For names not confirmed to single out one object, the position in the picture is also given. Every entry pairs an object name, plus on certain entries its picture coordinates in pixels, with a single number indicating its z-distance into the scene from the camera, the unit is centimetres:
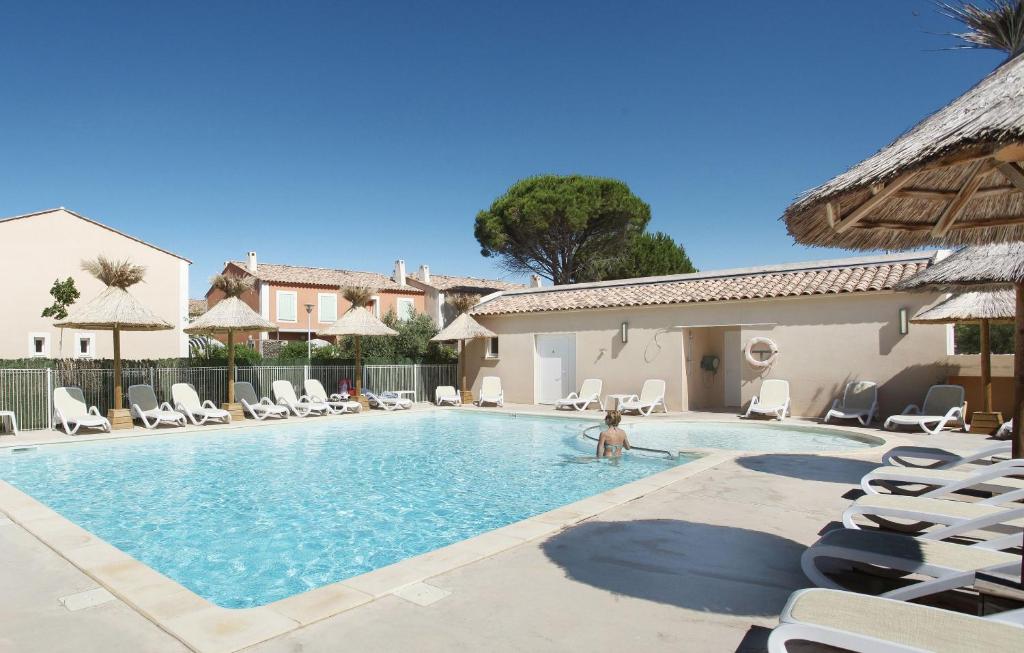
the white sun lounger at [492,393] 1916
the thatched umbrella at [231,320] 1534
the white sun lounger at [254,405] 1588
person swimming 1032
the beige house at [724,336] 1367
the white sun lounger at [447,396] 1948
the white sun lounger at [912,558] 297
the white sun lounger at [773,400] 1429
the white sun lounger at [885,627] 219
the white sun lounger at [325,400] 1714
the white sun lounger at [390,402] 1827
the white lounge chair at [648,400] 1594
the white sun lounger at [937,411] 1162
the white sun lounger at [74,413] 1284
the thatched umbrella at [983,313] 1133
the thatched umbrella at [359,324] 1780
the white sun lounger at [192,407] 1458
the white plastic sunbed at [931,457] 547
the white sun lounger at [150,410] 1380
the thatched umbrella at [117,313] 1315
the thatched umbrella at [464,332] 1945
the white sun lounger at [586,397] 1741
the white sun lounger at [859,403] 1323
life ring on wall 1518
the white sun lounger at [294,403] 1658
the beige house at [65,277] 2200
